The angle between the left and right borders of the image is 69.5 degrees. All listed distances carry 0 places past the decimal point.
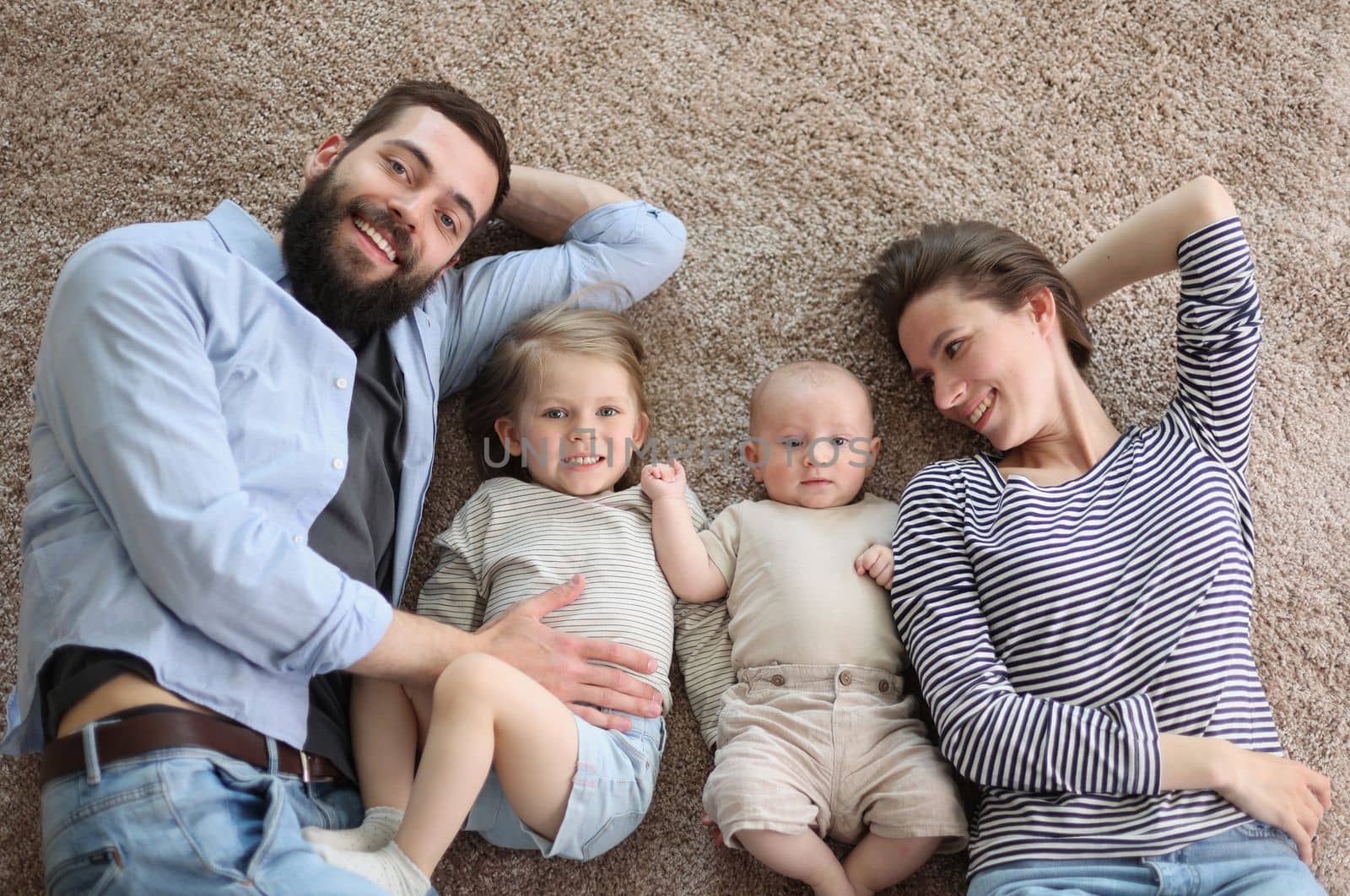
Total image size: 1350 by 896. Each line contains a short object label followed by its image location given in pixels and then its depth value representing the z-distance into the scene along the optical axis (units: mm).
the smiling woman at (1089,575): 1409
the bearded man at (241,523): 1268
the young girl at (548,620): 1375
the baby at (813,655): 1505
